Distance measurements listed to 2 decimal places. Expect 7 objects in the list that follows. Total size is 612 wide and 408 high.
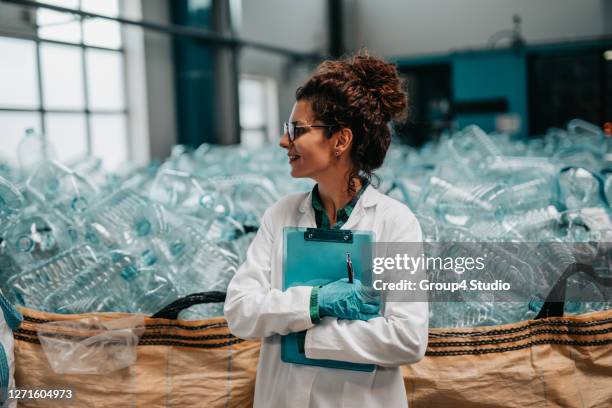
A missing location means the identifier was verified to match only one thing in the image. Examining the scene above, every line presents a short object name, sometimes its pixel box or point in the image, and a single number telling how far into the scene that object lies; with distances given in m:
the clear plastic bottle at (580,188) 2.24
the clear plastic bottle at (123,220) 2.12
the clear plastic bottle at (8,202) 2.13
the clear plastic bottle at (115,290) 1.78
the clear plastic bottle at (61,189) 2.35
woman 1.05
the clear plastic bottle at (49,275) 1.88
